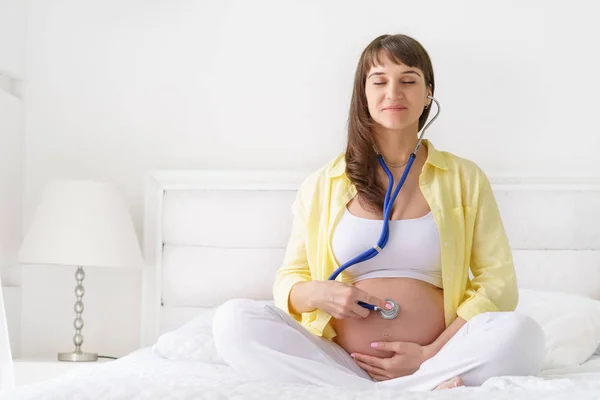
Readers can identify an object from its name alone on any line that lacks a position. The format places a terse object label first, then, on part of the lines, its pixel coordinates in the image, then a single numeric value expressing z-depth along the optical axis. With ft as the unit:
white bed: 8.89
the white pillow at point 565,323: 6.88
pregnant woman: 5.21
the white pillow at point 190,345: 7.10
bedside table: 8.52
